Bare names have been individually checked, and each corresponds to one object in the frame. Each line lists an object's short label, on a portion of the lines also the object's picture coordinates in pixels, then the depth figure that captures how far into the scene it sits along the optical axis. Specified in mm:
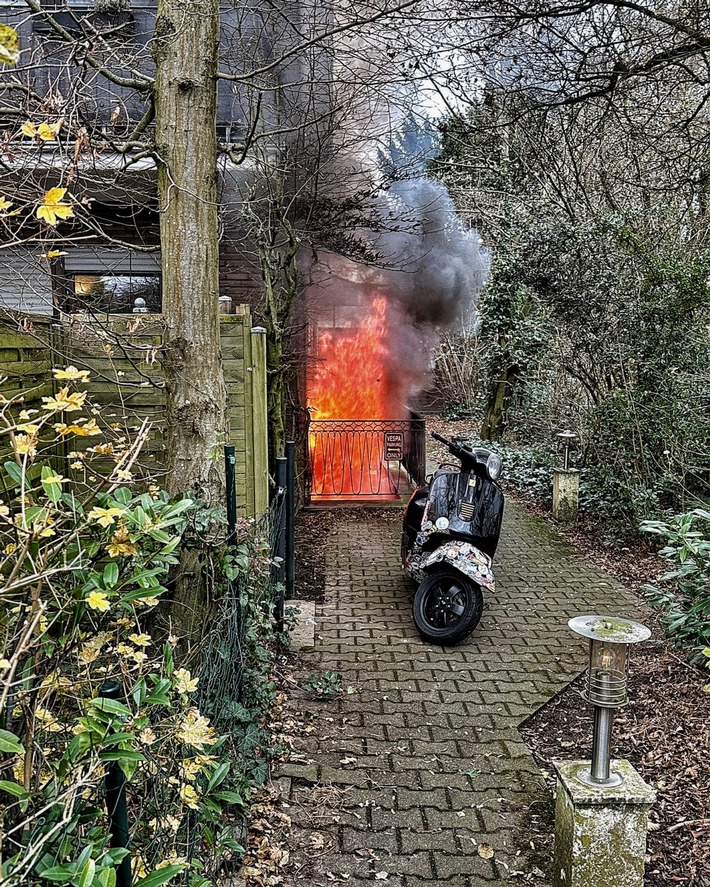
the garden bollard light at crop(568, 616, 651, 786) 3211
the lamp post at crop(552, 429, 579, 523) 10469
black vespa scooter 6023
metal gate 12289
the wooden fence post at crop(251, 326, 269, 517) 5508
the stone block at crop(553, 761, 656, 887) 3092
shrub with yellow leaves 1551
